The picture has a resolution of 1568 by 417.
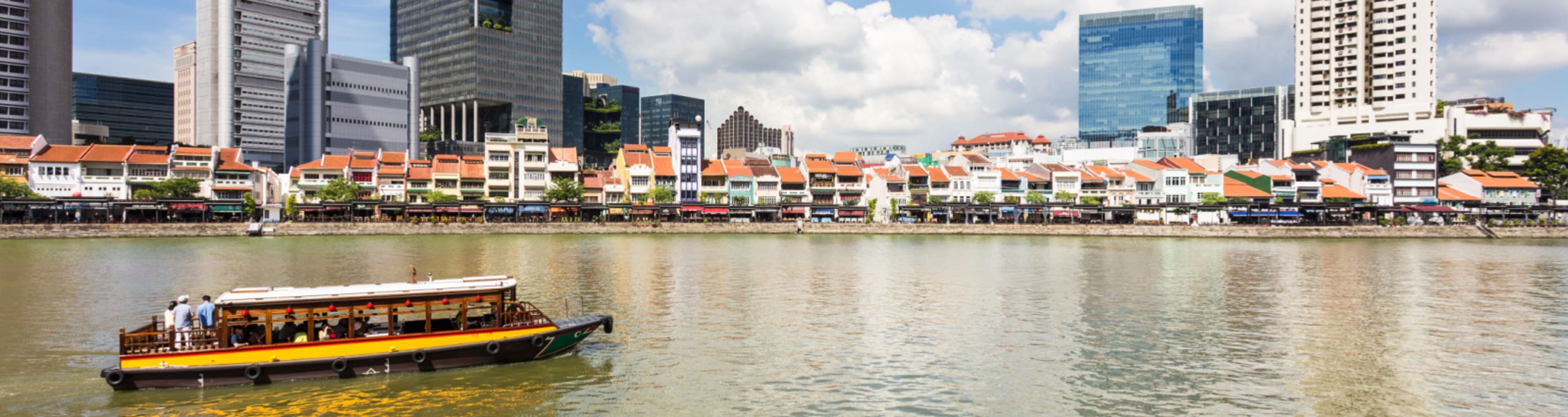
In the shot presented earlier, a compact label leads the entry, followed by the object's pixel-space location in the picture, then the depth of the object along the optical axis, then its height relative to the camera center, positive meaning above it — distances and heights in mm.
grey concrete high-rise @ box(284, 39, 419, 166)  127938 +15029
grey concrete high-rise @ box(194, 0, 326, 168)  137125 +21641
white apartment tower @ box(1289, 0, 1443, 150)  119125 +20262
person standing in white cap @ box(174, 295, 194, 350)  17719 -2380
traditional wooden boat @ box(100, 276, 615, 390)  17609 -2836
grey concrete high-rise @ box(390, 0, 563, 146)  144625 +24333
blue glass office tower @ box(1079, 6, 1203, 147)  171250 +27948
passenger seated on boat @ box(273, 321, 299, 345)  18406 -2722
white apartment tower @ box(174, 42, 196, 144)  168000 +21424
